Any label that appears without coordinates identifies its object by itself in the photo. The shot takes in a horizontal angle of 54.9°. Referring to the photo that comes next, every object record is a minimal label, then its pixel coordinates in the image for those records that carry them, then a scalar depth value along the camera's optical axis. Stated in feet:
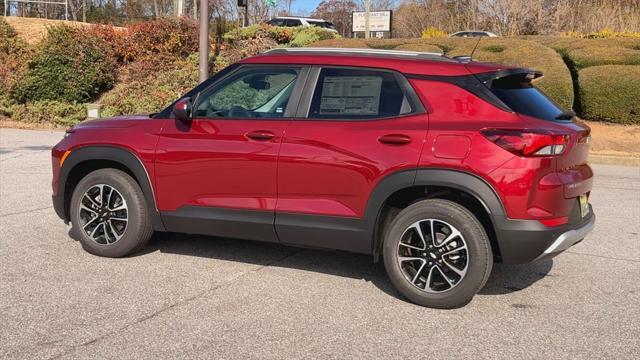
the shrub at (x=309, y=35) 65.51
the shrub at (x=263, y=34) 67.84
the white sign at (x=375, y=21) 87.35
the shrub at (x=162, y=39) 64.59
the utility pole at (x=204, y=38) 44.66
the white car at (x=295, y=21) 107.24
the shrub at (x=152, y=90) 57.06
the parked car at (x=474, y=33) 77.82
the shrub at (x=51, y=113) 56.75
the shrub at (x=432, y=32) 82.99
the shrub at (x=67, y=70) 60.29
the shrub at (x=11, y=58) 61.32
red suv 13.38
